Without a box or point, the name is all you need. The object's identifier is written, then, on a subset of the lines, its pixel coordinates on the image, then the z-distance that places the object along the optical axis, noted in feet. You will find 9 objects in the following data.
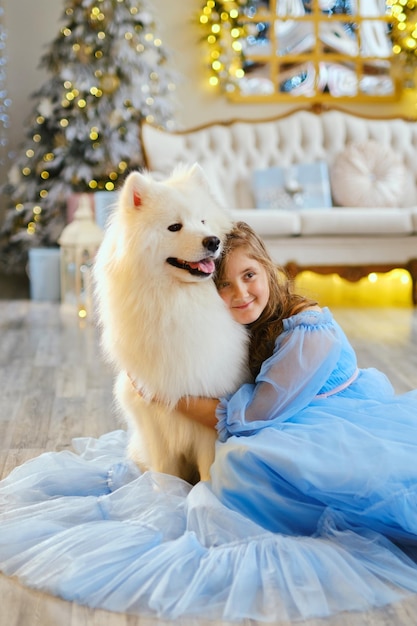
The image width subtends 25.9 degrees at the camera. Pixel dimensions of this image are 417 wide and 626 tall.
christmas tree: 20.10
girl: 6.19
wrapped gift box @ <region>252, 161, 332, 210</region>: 19.40
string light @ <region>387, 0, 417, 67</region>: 22.98
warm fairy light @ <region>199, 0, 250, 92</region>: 22.86
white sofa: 18.16
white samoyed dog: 6.48
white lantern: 17.61
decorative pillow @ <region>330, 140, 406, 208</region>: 19.35
